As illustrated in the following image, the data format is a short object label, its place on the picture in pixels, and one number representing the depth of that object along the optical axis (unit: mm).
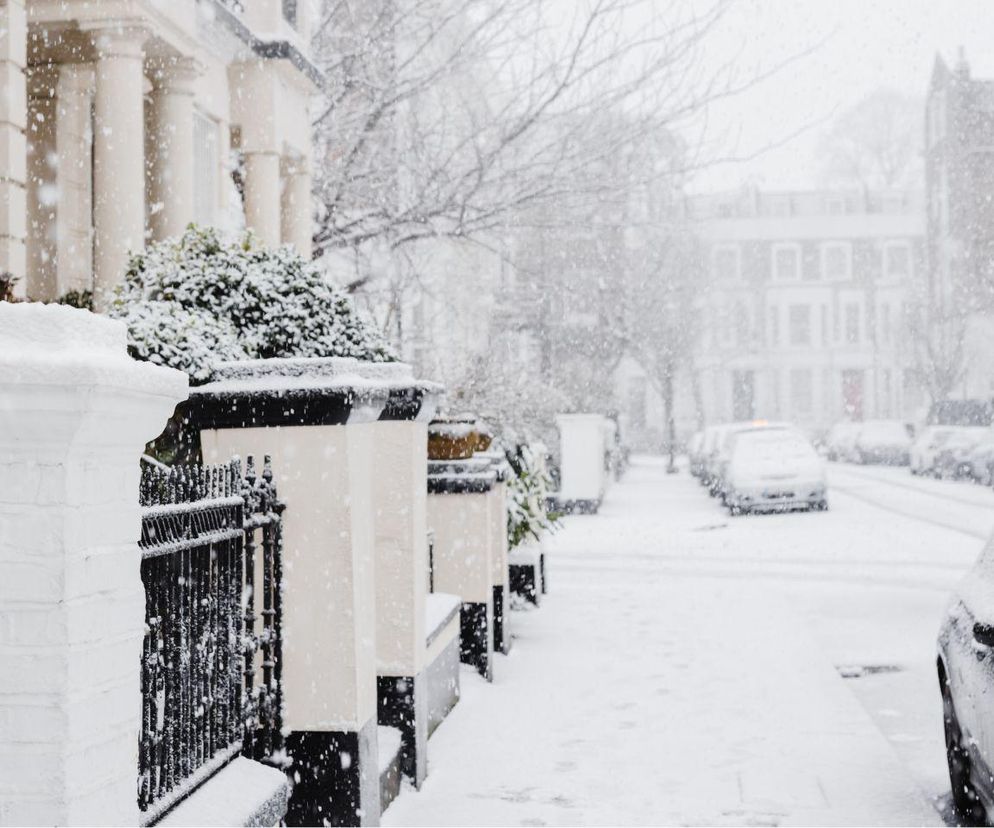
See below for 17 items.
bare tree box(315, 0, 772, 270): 11602
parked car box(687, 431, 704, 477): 31619
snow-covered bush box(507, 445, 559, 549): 10609
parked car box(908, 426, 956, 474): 32938
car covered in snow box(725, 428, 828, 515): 20844
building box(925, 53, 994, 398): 48938
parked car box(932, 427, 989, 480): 30922
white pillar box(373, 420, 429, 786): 5648
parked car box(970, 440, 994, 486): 29297
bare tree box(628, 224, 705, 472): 36062
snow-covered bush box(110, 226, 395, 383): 5949
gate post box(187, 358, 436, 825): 4617
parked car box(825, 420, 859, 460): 43438
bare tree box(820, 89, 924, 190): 64438
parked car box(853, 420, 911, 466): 40312
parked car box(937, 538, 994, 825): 4527
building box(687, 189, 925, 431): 59750
